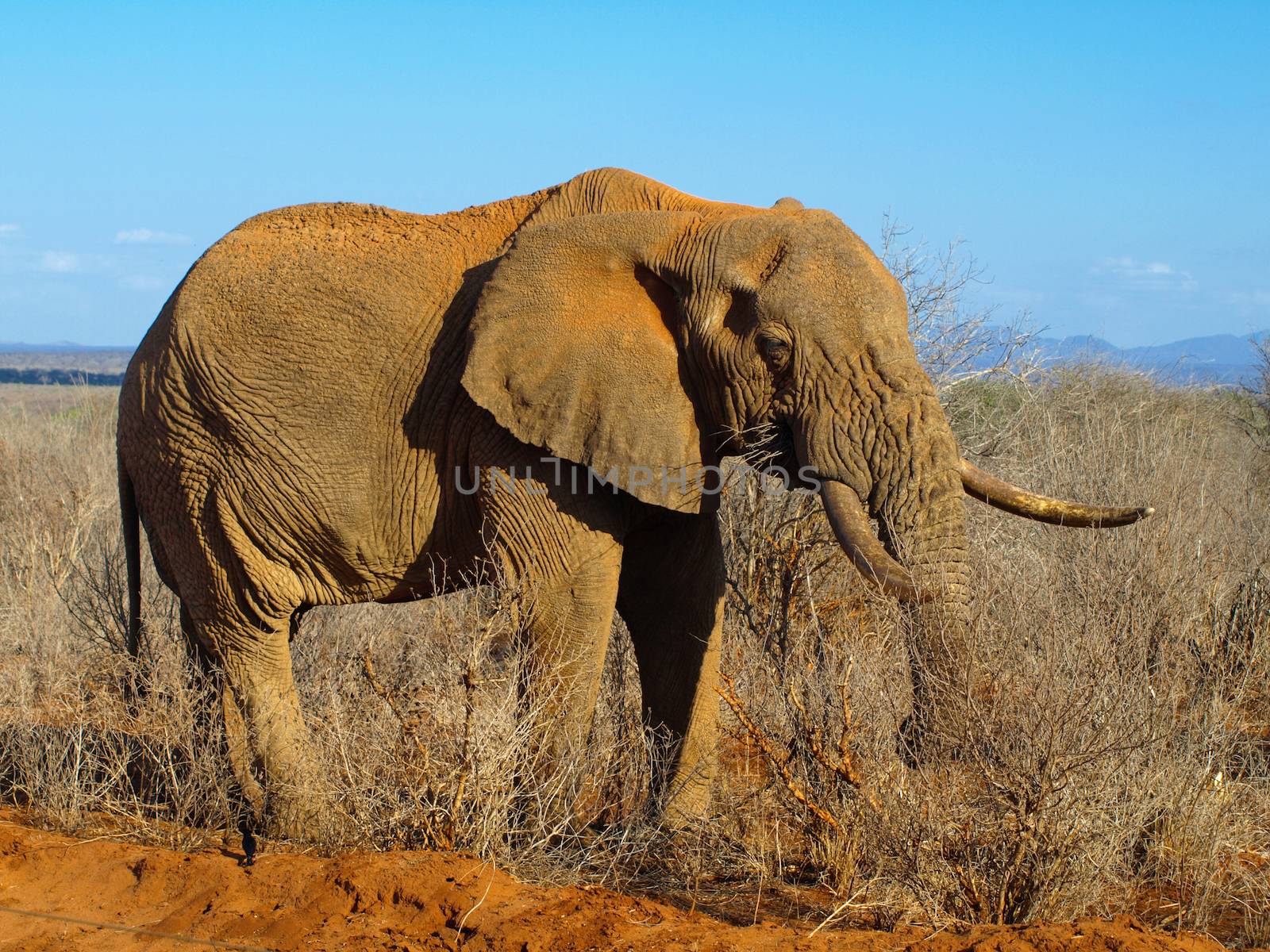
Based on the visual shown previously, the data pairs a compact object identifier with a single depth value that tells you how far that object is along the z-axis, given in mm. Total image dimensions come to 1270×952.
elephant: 9594
